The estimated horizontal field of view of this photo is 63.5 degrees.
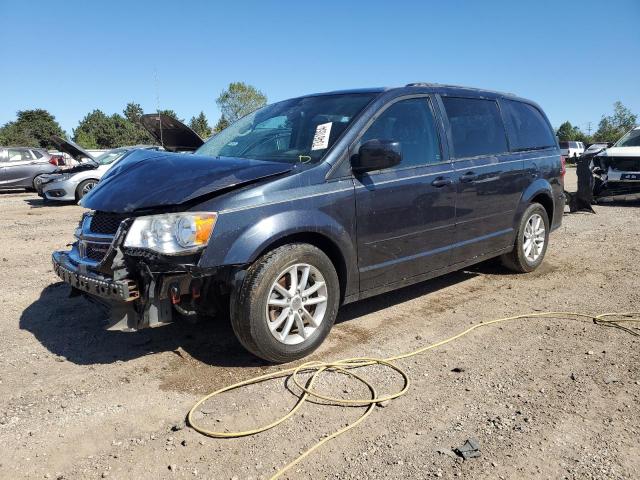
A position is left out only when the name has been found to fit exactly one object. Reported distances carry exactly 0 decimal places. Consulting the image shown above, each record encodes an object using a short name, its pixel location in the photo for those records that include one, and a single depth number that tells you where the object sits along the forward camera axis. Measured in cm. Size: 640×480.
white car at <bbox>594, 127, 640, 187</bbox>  1193
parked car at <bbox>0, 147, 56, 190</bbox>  1712
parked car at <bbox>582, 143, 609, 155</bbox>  1601
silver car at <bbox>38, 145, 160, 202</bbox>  1305
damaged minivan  320
